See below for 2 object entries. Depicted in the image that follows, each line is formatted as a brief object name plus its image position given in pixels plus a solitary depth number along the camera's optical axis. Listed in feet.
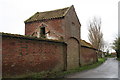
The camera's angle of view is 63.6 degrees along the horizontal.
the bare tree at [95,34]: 96.99
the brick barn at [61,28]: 37.79
